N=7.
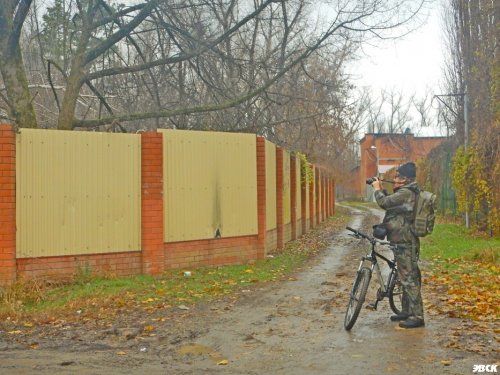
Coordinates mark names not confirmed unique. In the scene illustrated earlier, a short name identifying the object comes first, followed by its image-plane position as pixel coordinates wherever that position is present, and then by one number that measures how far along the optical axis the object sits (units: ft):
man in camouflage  23.17
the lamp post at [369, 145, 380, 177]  220.70
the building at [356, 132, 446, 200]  234.17
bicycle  22.97
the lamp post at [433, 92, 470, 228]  73.67
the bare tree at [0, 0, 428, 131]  44.55
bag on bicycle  23.40
